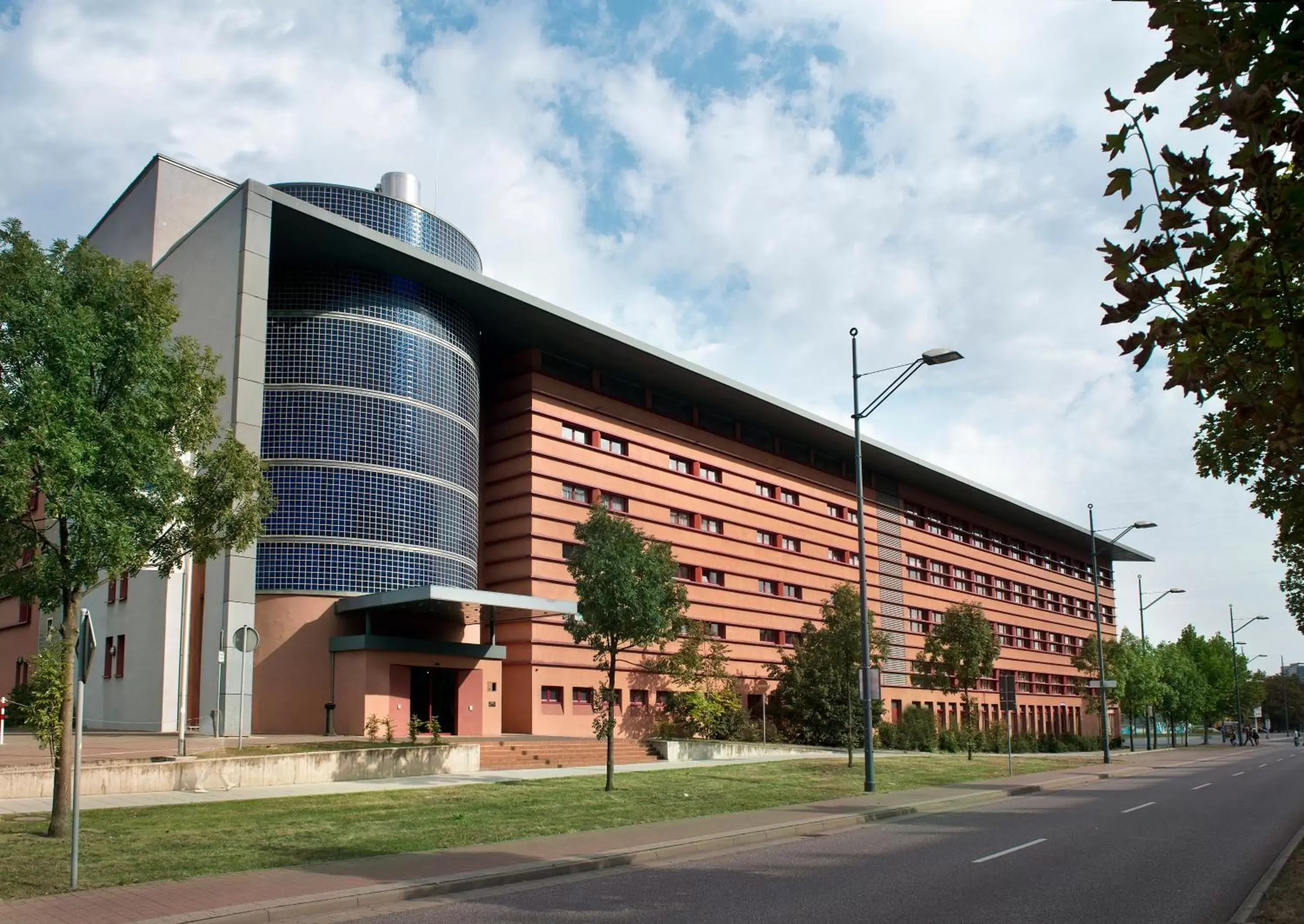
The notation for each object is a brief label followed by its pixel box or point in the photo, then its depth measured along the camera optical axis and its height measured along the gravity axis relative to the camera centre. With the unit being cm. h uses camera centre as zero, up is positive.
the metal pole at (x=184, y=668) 2253 -33
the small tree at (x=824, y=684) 4022 -148
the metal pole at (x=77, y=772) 1034 -117
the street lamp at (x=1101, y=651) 4109 -20
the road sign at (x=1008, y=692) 2917 -123
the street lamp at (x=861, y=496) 2281 +343
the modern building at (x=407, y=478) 3356 +656
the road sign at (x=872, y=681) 2316 -71
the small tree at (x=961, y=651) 4178 -19
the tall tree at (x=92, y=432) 1359 +288
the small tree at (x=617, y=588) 2283 +130
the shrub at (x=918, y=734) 4972 -402
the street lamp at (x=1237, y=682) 8250 -294
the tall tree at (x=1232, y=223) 420 +180
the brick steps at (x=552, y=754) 2983 -309
